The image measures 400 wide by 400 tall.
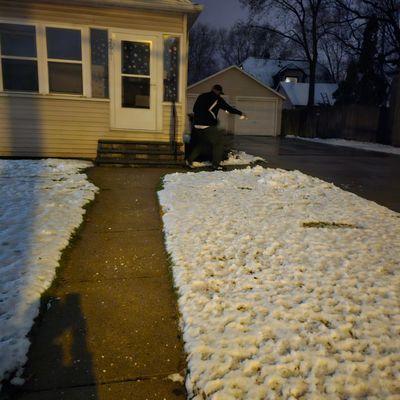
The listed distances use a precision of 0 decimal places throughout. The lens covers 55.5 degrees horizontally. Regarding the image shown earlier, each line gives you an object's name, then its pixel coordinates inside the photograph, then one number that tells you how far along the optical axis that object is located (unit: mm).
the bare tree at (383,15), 21625
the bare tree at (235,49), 55738
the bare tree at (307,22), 28661
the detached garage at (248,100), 28062
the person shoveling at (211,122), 8273
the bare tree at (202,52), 56719
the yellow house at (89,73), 8648
